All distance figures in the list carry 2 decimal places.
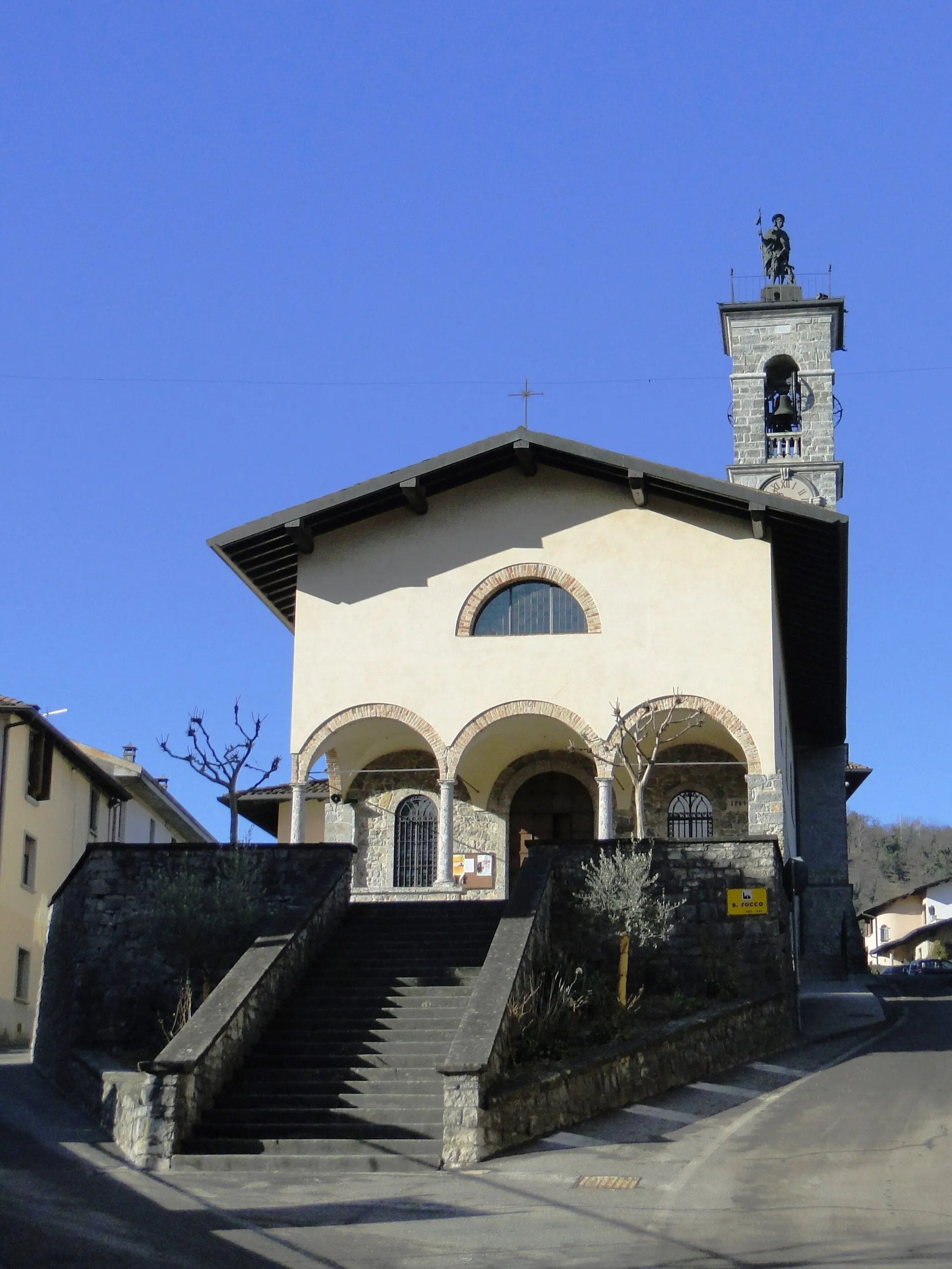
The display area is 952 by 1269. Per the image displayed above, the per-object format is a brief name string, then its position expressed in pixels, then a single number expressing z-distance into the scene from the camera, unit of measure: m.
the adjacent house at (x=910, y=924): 59.19
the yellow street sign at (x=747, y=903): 17.62
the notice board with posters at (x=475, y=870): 23.33
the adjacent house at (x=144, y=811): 35.66
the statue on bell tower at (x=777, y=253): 36.34
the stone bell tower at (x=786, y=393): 32.53
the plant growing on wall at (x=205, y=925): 16.38
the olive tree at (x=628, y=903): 16.69
